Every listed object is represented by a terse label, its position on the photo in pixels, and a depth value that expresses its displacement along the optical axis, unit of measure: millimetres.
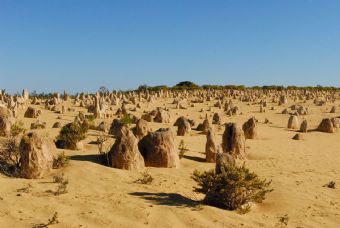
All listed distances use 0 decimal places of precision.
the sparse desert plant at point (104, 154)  11909
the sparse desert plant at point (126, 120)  19794
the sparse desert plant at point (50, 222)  7848
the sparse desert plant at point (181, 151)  14520
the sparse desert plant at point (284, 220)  8922
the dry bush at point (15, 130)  13733
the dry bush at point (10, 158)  10547
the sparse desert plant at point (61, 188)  9391
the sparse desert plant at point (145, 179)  10734
